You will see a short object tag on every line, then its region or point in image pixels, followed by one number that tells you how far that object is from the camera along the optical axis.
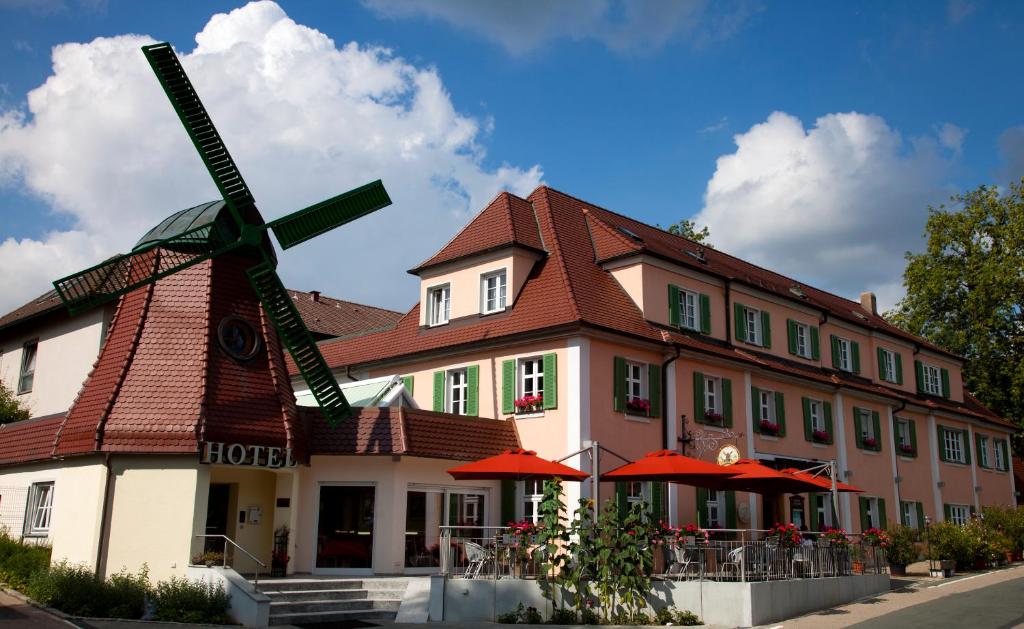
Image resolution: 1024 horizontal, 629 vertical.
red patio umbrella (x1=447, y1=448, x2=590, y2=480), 17.30
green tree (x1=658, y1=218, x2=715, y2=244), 42.53
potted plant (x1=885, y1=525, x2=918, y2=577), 24.61
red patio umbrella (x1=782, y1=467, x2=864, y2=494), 19.48
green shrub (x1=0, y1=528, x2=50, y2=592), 17.53
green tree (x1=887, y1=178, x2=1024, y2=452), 40.01
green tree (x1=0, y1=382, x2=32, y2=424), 22.61
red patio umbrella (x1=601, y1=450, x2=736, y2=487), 17.33
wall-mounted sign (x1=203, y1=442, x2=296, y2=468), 16.92
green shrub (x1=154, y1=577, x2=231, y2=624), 15.13
